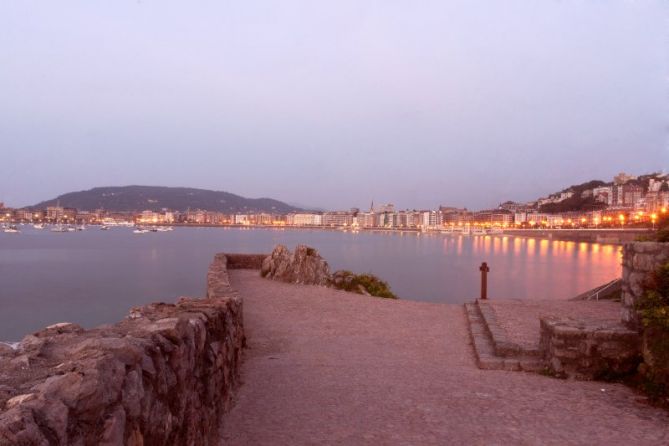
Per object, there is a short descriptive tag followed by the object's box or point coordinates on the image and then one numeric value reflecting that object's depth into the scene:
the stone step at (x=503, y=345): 7.01
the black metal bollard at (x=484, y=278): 13.45
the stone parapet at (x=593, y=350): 6.07
